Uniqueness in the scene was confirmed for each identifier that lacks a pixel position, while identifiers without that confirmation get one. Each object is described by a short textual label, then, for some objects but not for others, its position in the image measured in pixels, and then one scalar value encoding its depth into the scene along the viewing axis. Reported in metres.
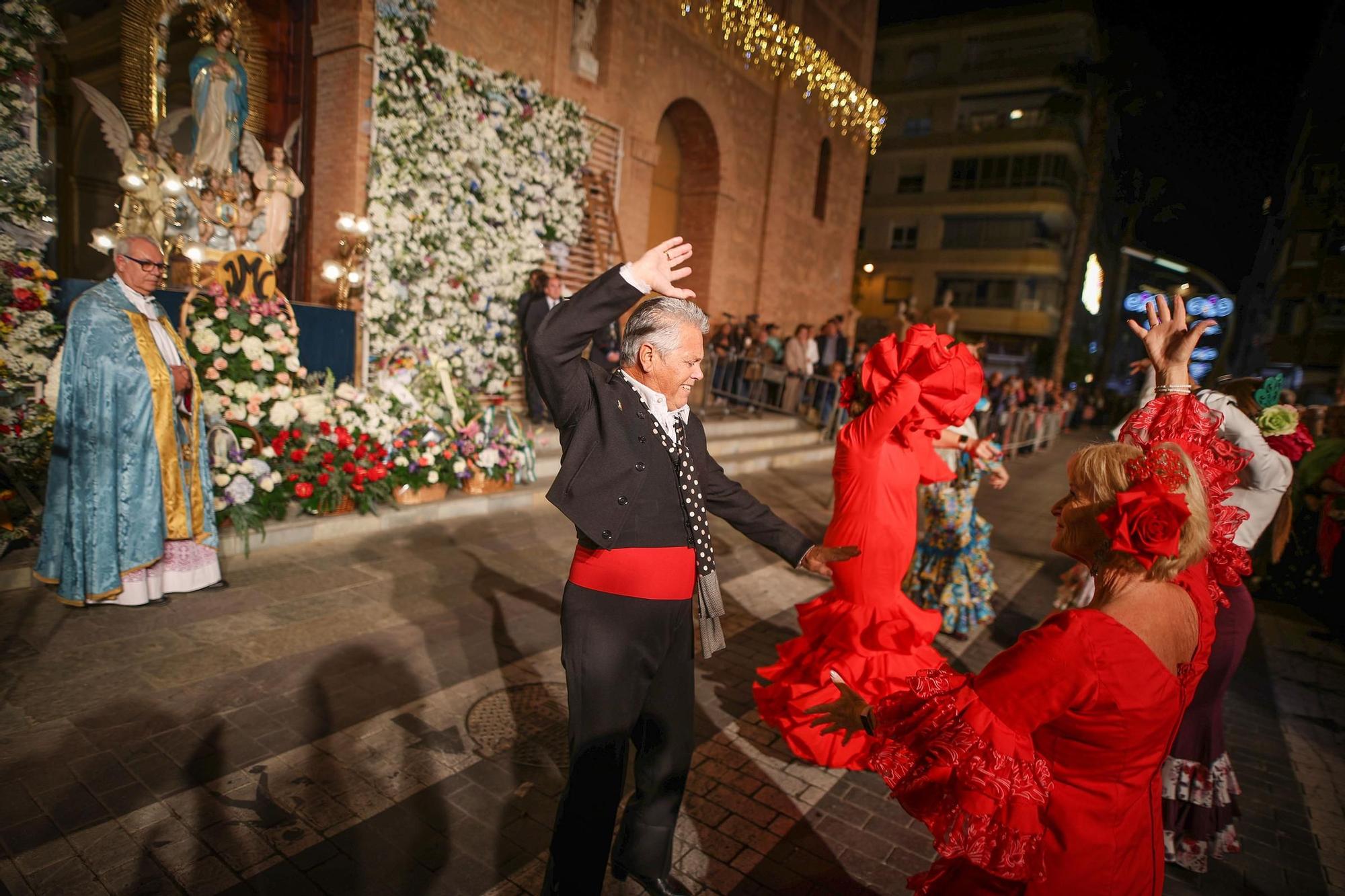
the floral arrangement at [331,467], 6.61
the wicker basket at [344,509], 6.88
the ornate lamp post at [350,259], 9.50
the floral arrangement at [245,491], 5.94
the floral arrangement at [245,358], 6.19
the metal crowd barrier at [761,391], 15.01
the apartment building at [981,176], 37.88
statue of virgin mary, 9.23
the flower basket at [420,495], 7.50
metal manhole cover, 3.69
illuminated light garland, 15.25
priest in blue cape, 4.62
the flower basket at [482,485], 8.22
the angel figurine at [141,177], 8.74
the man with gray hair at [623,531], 2.30
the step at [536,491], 6.03
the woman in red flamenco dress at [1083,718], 1.80
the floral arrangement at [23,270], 5.78
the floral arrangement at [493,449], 8.01
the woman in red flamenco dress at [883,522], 3.98
